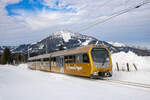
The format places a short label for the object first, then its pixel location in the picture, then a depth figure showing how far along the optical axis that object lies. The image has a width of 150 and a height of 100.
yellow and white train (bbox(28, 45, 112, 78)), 14.43
